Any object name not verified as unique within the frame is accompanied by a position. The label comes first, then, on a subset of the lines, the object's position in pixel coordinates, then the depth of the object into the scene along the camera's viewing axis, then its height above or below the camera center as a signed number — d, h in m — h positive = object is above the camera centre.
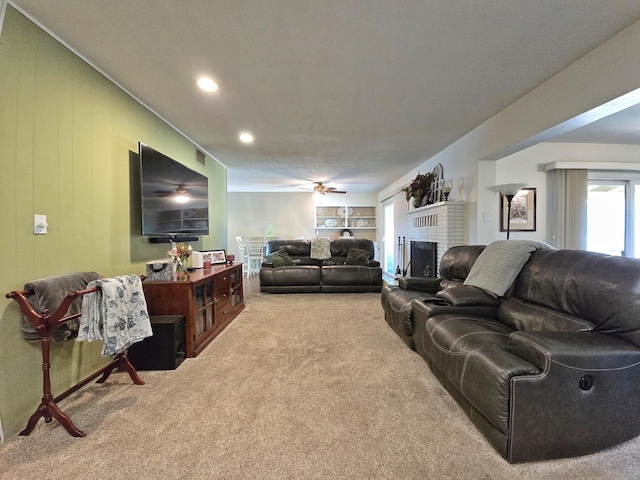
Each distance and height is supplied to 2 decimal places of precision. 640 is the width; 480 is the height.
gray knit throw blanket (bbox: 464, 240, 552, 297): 2.19 -0.25
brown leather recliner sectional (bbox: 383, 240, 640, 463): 1.26 -0.65
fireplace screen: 4.48 -0.42
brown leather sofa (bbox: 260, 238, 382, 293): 5.22 -0.82
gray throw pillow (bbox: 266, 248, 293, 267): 5.45 -0.47
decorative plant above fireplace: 4.76 +0.81
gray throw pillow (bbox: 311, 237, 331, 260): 5.87 -0.28
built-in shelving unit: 9.01 +0.59
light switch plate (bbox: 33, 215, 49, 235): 1.68 +0.06
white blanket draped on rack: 1.66 -0.51
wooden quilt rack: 1.50 -0.59
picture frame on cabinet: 3.71 -0.29
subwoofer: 2.26 -0.94
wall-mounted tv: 2.65 +0.43
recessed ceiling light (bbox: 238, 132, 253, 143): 3.69 +1.34
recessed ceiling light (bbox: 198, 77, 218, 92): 2.36 +1.32
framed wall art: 4.07 +0.35
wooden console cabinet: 2.50 -0.64
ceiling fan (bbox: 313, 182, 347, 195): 6.76 +1.13
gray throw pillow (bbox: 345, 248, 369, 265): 5.55 -0.44
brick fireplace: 3.90 +0.16
